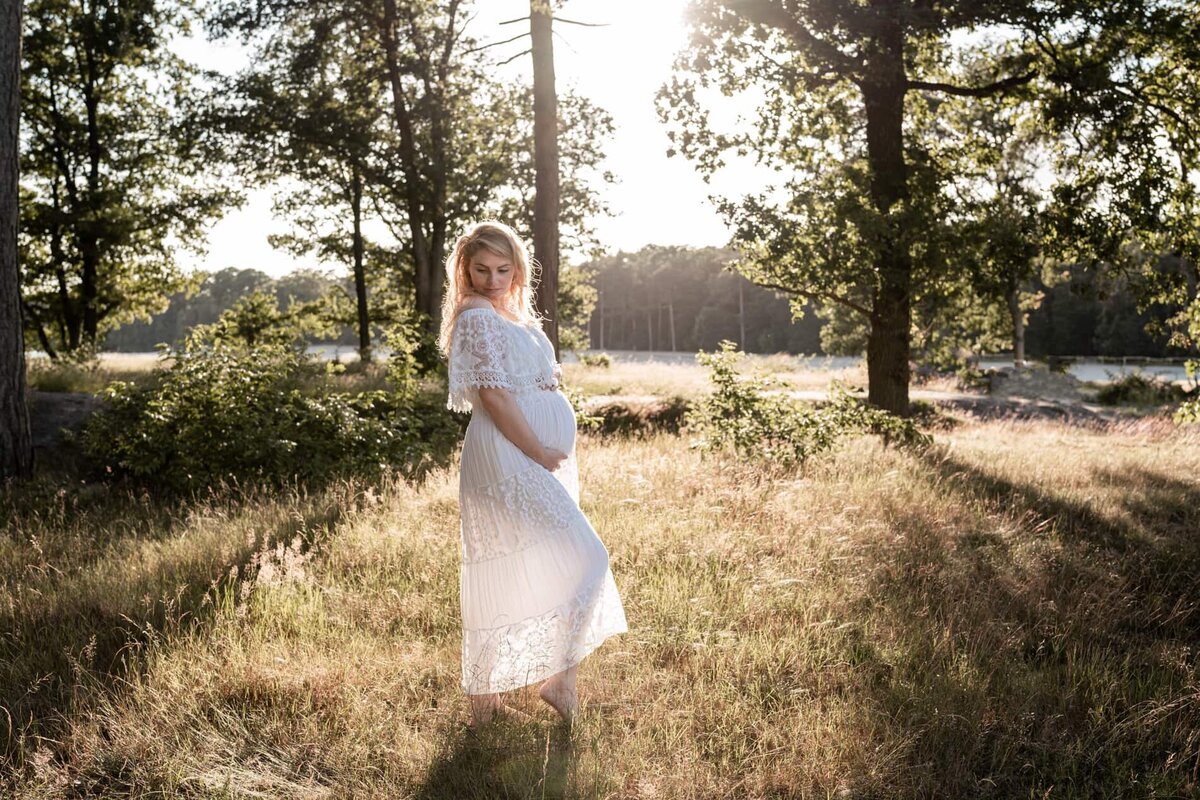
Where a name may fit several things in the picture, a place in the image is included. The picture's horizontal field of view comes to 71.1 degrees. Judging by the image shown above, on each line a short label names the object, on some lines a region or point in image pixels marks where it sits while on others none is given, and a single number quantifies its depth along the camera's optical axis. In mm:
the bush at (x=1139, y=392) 26133
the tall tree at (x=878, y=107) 11289
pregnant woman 3545
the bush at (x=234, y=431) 9273
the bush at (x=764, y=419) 9297
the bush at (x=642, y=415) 15234
